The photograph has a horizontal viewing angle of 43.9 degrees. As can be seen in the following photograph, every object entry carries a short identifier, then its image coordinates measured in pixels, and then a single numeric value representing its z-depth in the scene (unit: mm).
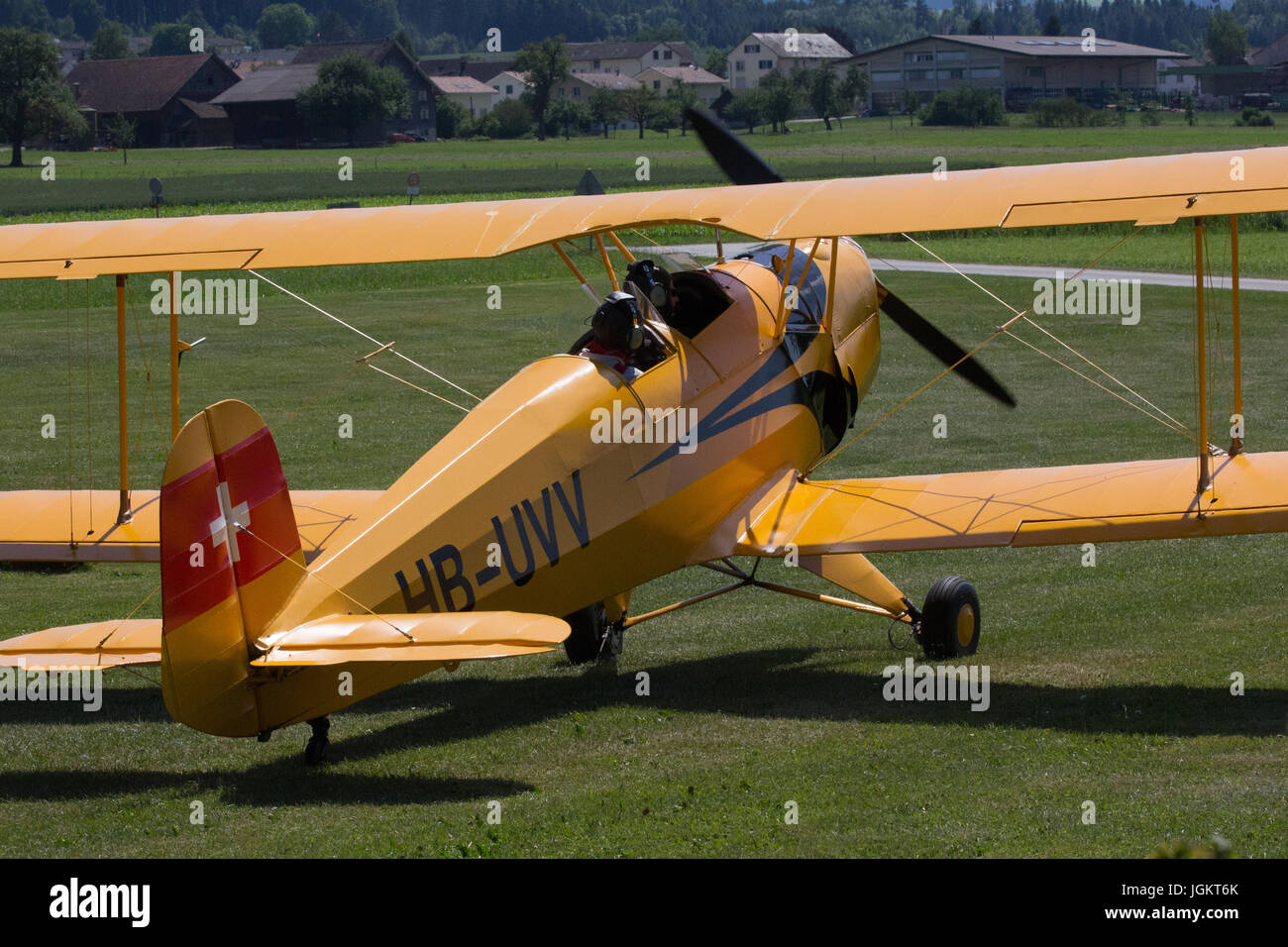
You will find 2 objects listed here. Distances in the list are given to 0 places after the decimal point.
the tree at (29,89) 79125
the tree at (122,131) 96875
